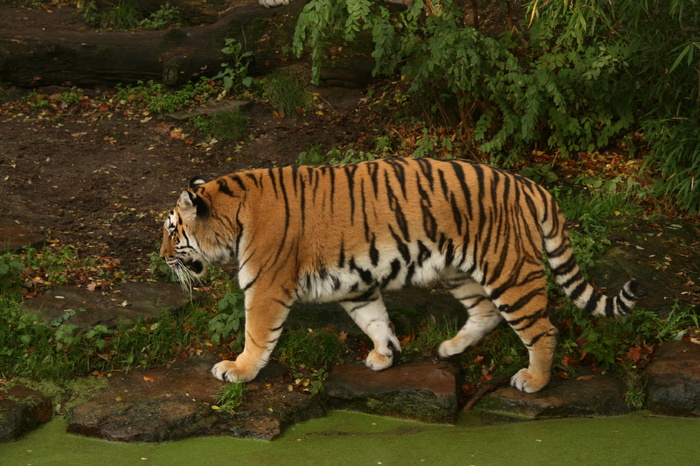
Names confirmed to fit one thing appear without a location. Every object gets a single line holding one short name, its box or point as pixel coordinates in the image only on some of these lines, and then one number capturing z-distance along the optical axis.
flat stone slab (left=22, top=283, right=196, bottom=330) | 10.98
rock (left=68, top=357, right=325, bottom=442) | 9.41
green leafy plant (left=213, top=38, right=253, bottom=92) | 18.58
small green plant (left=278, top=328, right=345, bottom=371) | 10.89
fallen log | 18.94
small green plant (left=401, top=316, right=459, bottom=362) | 11.18
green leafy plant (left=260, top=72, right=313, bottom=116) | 18.03
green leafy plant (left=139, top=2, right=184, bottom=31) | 22.09
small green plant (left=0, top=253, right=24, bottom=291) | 11.35
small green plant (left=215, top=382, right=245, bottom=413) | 9.72
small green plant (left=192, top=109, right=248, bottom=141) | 17.33
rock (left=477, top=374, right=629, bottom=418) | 10.01
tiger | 9.74
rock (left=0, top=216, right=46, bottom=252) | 12.49
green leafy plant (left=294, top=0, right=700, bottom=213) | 13.06
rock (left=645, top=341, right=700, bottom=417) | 9.97
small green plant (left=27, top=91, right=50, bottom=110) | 18.53
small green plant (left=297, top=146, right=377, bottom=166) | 14.74
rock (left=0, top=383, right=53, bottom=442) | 9.33
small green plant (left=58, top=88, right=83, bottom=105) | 18.75
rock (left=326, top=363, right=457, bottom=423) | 10.00
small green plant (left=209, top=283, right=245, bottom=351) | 10.88
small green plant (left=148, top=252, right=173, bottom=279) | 12.12
